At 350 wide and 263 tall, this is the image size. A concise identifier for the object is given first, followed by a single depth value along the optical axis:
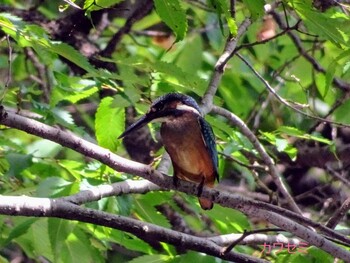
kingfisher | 7.61
